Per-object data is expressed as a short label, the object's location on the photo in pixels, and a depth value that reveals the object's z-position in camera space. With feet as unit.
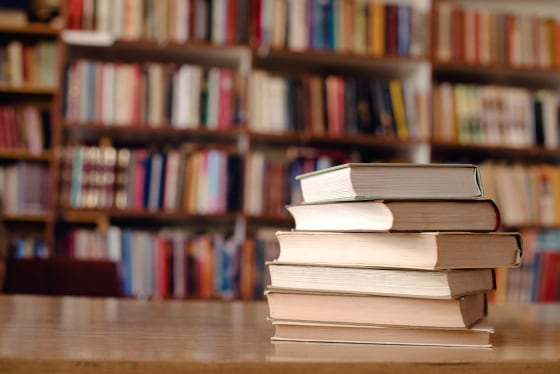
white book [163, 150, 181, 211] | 10.21
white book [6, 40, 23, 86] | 10.53
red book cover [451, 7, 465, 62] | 11.05
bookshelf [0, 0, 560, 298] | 10.23
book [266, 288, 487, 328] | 2.38
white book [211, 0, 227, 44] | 10.48
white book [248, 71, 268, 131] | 10.44
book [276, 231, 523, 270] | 2.39
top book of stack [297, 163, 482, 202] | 2.46
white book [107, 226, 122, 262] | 10.21
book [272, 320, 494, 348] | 2.39
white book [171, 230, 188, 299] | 10.25
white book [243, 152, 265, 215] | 10.38
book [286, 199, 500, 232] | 2.43
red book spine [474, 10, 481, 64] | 11.16
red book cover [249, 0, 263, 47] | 10.49
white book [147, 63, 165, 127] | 10.32
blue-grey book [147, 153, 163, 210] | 10.19
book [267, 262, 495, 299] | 2.37
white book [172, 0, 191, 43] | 10.42
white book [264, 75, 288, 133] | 10.48
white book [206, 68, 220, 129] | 10.41
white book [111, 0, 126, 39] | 10.28
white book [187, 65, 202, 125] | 10.36
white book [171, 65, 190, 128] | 10.36
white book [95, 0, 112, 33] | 10.23
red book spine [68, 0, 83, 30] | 10.18
